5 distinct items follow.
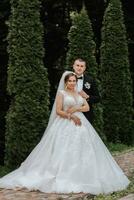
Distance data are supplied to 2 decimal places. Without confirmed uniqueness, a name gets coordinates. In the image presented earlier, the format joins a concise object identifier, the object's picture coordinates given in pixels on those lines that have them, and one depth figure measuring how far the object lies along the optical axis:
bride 8.21
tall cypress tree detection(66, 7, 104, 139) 14.07
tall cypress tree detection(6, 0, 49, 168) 11.64
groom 8.99
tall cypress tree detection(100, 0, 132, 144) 16.64
